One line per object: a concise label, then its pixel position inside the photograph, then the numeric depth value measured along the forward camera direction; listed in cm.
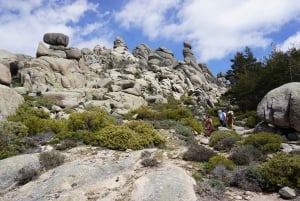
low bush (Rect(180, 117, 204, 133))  1462
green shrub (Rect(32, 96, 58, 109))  1787
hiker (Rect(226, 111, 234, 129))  1568
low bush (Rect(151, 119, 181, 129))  1382
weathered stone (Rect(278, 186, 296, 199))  689
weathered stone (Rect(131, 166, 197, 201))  658
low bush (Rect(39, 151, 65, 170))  886
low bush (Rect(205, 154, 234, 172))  840
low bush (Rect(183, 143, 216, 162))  927
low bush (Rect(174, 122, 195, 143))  1224
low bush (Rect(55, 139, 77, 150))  1050
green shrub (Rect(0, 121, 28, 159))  997
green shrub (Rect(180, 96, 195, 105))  2685
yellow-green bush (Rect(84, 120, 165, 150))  1049
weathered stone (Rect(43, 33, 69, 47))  3107
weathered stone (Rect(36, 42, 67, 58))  2687
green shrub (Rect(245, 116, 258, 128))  1604
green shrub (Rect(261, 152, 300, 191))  733
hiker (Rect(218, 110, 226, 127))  1613
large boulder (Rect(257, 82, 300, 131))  1164
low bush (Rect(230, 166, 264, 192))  748
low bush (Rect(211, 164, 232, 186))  777
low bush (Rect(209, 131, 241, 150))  1106
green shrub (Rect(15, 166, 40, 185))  813
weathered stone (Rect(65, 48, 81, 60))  2831
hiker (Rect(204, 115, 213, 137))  1389
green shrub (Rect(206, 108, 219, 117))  2164
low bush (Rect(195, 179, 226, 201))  692
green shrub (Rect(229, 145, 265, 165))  903
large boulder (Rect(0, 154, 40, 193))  800
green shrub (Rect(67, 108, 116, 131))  1231
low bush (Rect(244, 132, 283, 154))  997
